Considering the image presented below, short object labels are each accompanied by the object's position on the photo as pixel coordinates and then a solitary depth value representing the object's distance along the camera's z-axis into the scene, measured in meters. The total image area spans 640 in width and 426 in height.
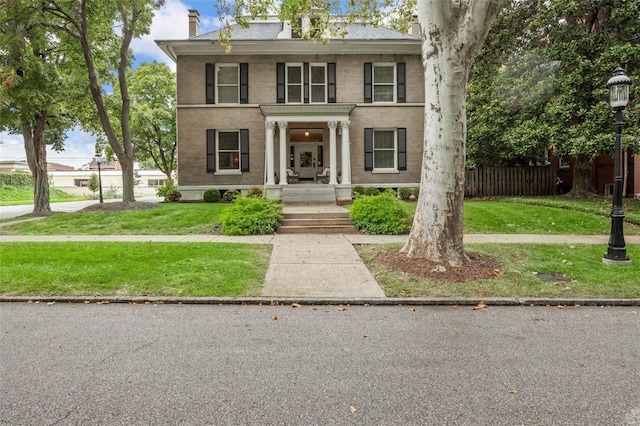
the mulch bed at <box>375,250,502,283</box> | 5.85
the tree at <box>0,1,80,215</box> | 12.44
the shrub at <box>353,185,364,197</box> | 17.08
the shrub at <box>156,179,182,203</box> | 17.59
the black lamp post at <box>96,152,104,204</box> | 18.83
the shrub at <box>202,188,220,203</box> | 16.89
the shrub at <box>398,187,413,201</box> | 17.44
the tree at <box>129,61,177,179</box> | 27.69
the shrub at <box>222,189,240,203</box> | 16.85
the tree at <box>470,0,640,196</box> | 13.48
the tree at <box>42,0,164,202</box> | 13.23
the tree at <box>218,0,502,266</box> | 6.21
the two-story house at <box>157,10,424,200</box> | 17.66
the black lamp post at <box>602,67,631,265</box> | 6.44
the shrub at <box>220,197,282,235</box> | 10.02
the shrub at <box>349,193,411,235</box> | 10.05
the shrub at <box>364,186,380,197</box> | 16.81
